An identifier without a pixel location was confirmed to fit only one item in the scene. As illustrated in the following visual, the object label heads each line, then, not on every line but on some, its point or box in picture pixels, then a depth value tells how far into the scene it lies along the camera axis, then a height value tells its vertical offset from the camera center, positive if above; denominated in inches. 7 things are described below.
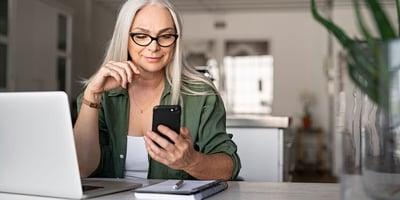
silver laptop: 32.9 -2.9
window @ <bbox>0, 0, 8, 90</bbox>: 188.2 +24.7
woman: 48.4 +0.4
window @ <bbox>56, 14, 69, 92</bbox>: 239.9 +27.3
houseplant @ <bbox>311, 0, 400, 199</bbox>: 26.8 +0.5
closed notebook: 35.6 -6.3
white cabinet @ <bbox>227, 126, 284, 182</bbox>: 103.3 -9.4
